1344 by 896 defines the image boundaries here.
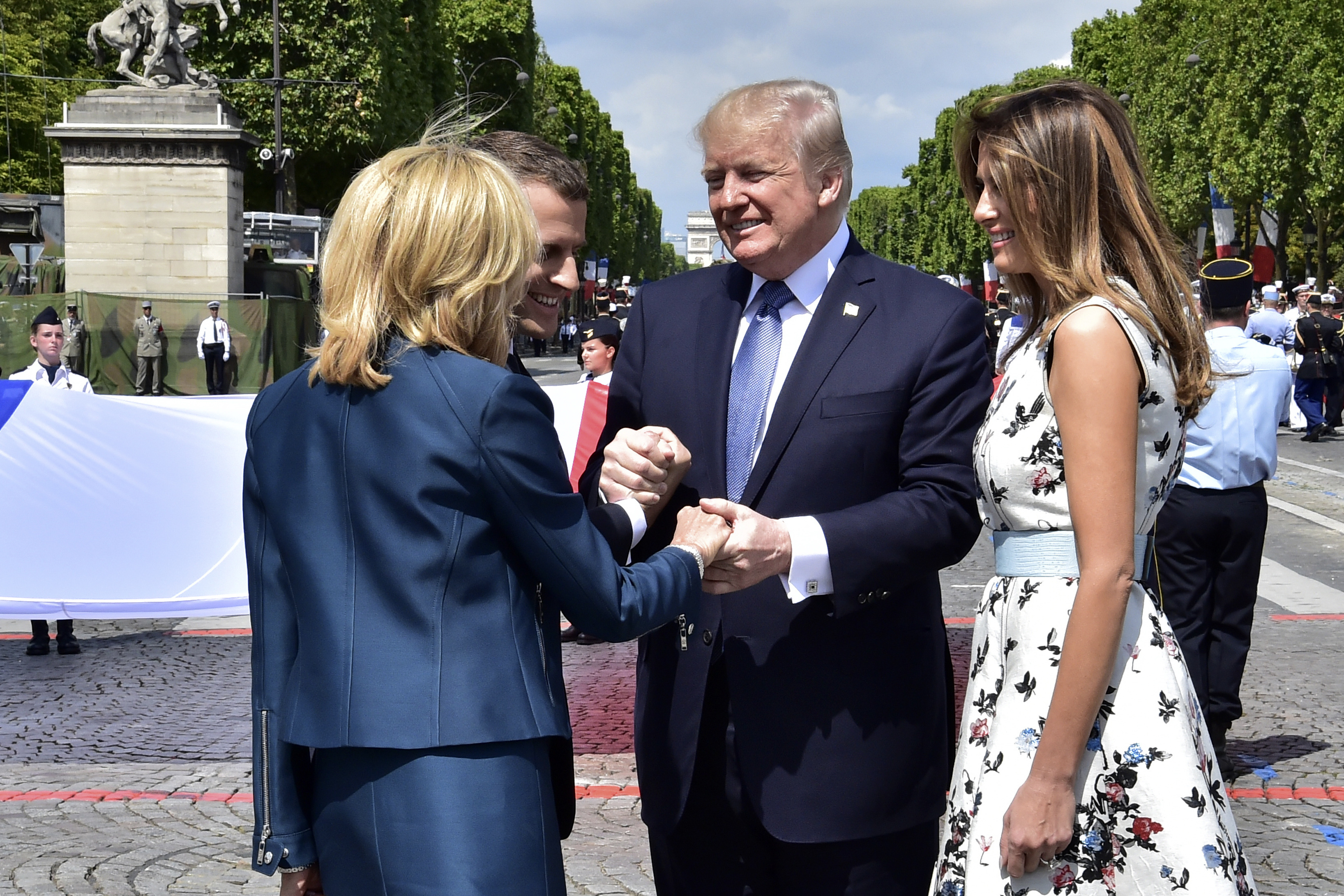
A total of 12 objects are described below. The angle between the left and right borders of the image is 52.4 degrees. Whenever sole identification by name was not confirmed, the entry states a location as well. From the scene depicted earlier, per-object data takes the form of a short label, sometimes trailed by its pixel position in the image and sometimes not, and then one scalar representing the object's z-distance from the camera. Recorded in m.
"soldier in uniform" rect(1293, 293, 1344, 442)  18.12
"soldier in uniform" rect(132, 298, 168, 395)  22.34
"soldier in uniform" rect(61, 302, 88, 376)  22.22
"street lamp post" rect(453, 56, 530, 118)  36.75
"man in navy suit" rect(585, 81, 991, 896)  2.60
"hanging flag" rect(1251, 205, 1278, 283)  27.27
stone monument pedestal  23.86
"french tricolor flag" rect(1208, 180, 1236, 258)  22.78
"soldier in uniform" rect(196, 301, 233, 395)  22.62
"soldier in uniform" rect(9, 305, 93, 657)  8.79
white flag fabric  6.41
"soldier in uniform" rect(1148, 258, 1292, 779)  5.54
